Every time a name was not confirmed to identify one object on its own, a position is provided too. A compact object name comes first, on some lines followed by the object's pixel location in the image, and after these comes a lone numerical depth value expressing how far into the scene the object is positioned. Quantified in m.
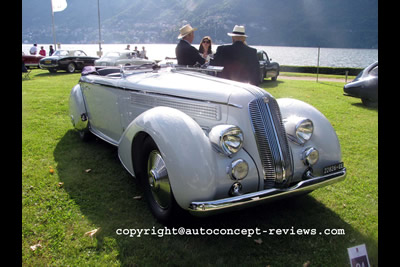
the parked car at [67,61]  17.59
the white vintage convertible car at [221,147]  2.49
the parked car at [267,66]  15.11
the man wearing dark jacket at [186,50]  4.46
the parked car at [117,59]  16.98
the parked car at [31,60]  19.45
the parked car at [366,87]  9.12
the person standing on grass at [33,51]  20.73
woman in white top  5.95
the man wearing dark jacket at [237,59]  4.46
